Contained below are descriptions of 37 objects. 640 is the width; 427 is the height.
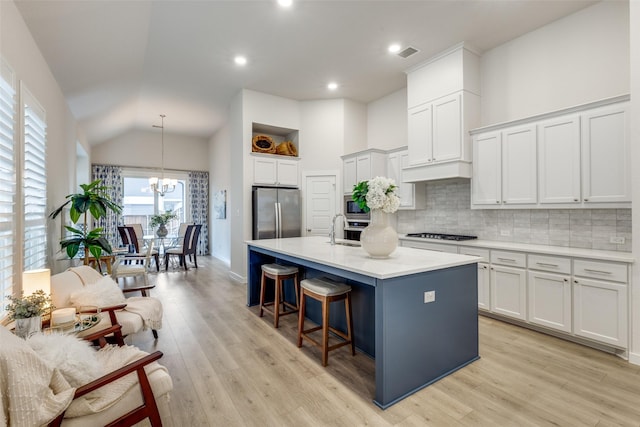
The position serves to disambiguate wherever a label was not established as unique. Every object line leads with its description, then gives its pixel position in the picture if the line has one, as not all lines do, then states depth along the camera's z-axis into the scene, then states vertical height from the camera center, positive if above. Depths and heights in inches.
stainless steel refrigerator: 207.9 -0.2
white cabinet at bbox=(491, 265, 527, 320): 126.1 -35.1
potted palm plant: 145.9 -7.5
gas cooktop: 158.6 -14.0
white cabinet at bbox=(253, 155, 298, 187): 216.7 +31.0
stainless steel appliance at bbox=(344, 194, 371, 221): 213.4 -0.1
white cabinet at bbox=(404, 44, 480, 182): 155.9 +53.1
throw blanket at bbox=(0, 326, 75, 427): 45.3 -27.2
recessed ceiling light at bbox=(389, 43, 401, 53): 156.4 +86.5
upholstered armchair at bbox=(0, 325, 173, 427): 45.7 -29.9
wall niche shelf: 221.6 +55.8
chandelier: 277.3 +27.1
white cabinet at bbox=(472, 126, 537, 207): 133.8 +20.4
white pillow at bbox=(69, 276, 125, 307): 95.7 -26.4
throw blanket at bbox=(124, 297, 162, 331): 106.1 -34.8
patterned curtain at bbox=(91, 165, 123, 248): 296.5 +23.3
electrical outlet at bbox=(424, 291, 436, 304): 87.4 -25.0
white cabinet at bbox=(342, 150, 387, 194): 203.3 +31.8
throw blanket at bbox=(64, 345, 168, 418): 52.8 -33.9
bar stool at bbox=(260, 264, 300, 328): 133.0 -30.3
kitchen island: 79.5 -30.1
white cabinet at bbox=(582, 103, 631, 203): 107.9 +20.4
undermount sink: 139.3 -14.9
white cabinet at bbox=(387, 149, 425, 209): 189.2 +18.0
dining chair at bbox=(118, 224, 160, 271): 245.6 -21.2
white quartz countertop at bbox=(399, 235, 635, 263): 103.3 -16.0
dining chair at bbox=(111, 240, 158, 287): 177.0 -33.8
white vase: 100.3 -8.6
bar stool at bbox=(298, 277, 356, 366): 99.3 -29.6
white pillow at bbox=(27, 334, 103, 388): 53.9 -26.2
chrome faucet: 132.7 -10.4
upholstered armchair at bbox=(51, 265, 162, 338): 95.9 -27.7
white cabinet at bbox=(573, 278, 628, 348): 101.0 -35.5
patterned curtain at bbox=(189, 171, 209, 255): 340.5 +11.8
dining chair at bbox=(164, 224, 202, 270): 262.1 -28.9
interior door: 229.5 +5.5
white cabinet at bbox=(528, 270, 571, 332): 113.7 -35.3
